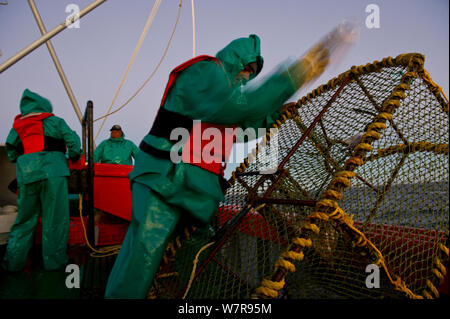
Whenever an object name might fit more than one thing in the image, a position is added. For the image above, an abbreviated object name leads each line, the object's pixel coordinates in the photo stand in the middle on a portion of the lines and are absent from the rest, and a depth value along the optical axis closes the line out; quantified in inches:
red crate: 113.8
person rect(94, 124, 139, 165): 172.6
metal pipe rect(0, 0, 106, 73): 108.7
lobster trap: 35.6
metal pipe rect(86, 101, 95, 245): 83.7
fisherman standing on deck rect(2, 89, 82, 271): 89.0
